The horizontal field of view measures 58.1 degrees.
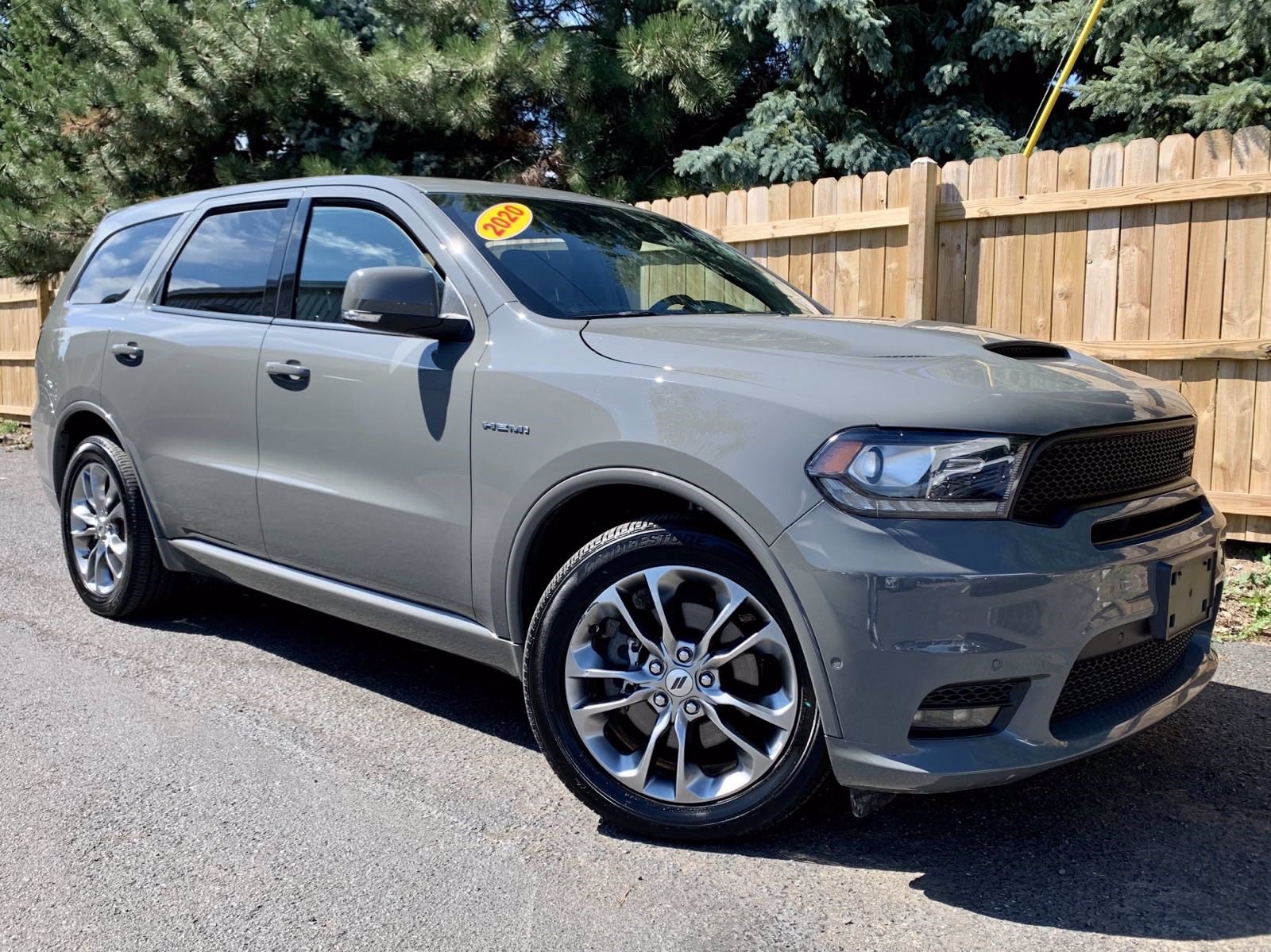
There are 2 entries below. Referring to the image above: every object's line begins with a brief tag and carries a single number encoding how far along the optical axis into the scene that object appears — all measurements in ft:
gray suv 8.36
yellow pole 23.93
